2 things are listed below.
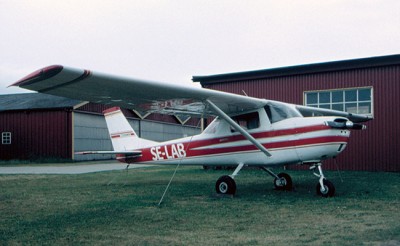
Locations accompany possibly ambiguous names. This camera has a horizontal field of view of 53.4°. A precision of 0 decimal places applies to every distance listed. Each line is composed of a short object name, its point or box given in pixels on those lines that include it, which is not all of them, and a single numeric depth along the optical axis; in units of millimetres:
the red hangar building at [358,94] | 15922
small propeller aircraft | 7688
